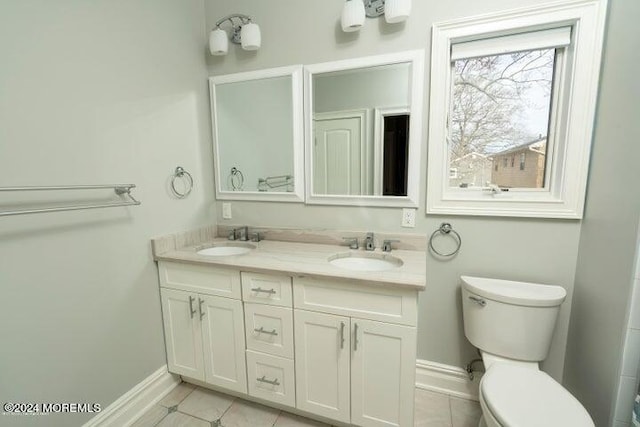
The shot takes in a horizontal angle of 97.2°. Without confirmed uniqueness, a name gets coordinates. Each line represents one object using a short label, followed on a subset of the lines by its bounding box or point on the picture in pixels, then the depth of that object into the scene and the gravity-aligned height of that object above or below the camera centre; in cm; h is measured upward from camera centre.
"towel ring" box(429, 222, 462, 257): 152 -29
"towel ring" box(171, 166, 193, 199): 167 +0
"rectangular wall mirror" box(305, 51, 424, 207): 151 +28
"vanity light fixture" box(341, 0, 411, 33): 138 +84
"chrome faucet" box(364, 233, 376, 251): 158 -35
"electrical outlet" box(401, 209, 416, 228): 157 -21
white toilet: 95 -78
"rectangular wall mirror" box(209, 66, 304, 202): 173 +30
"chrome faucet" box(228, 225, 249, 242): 187 -35
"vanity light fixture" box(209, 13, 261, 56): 164 +87
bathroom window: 127 +35
